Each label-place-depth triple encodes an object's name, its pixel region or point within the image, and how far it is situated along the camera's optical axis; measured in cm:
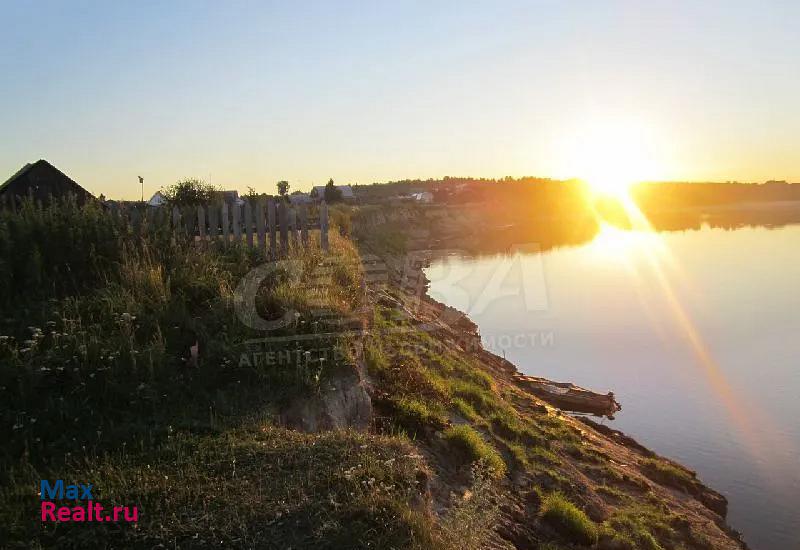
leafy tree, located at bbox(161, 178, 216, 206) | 1680
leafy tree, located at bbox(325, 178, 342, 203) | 6806
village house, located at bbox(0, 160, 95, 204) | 1642
